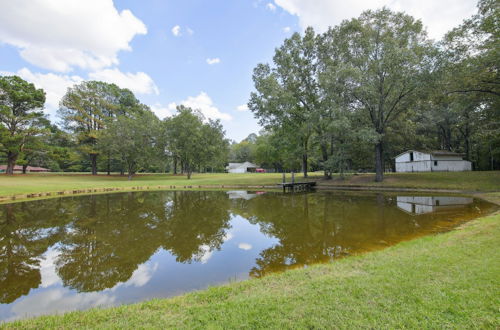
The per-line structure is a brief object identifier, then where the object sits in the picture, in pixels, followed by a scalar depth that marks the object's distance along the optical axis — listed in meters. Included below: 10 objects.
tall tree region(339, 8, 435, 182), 20.59
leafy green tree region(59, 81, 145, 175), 40.06
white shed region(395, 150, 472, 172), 30.12
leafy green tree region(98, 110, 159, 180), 36.72
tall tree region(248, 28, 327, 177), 25.88
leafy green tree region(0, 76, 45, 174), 32.97
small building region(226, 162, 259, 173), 76.44
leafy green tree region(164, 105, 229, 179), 39.48
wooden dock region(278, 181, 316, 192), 24.12
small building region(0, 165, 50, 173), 64.27
